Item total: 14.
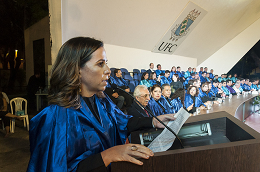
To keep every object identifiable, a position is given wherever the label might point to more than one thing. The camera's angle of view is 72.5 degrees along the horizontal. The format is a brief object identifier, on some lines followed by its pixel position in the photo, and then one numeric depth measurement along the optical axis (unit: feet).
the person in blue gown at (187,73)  29.44
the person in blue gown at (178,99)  12.31
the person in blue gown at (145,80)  19.32
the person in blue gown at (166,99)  11.32
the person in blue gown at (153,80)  19.98
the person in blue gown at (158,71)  25.13
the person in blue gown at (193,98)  13.28
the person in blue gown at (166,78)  22.83
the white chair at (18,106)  10.58
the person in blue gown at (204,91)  15.99
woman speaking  2.21
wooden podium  1.86
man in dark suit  7.39
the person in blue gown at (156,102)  10.31
